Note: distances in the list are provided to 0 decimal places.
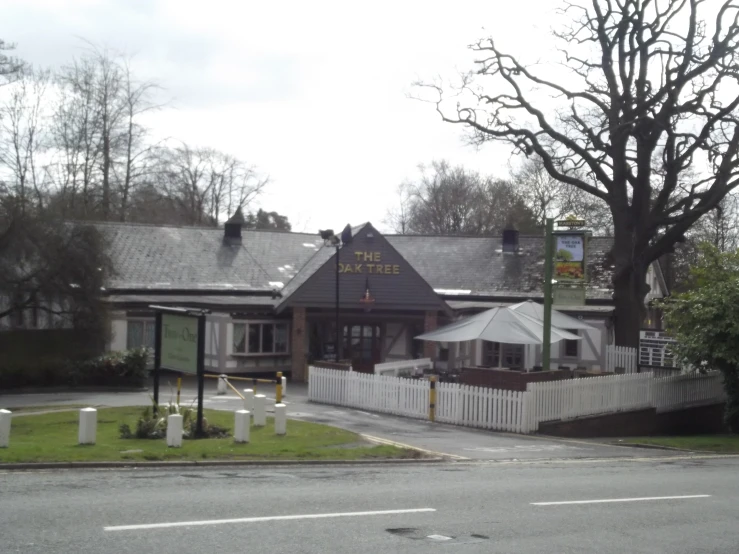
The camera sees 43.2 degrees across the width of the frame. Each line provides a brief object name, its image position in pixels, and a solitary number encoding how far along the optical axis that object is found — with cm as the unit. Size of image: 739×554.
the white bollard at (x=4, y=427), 1475
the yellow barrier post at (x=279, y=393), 2169
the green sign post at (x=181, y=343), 1736
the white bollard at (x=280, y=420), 1856
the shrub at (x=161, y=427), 1712
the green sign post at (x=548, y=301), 2395
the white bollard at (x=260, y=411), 1992
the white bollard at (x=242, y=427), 1678
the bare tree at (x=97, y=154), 4992
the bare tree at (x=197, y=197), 6656
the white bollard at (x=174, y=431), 1566
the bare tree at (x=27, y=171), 4178
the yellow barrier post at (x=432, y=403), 2308
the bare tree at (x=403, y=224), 7812
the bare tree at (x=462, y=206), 7094
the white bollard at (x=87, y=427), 1580
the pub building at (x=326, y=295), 3391
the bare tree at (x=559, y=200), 5828
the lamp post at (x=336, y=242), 2758
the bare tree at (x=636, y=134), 3109
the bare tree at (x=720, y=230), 5825
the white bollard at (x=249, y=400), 2159
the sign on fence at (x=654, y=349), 2923
